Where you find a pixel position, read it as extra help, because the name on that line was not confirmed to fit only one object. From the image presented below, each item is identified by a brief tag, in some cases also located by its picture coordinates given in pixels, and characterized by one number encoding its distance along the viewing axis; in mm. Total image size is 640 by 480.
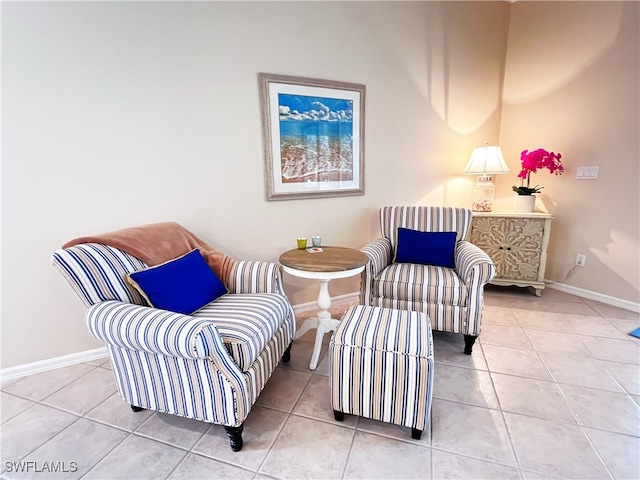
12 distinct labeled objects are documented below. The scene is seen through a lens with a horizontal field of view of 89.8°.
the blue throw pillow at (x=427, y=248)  2412
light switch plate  2793
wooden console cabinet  2883
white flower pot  2967
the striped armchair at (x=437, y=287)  2023
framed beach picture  2342
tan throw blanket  1635
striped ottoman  1373
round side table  1828
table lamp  2932
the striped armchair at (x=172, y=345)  1240
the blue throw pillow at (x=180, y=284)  1509
